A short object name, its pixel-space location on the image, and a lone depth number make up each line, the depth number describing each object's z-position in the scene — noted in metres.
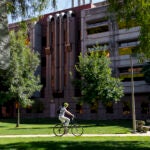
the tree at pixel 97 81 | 40.75
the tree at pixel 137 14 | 13.60
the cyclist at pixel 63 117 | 23.27
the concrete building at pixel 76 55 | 60.16
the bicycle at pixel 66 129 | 23.52
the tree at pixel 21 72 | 38.84
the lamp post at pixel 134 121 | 28.00
